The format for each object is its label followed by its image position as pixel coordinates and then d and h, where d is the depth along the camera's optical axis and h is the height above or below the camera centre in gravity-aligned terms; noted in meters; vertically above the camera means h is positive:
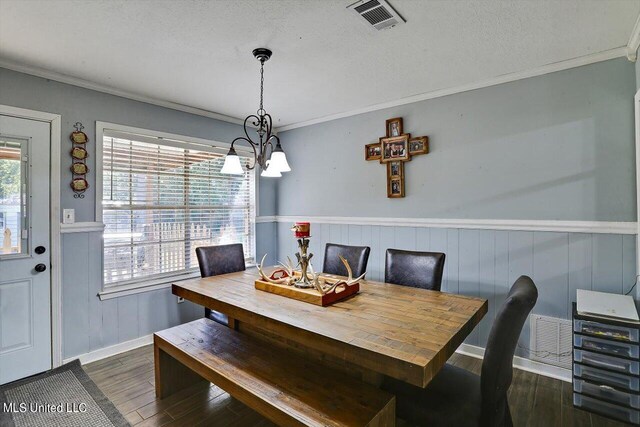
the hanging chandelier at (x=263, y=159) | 2.23 +0.39
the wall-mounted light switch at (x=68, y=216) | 2.64 -0.01
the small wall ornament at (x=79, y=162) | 2.68 +0.46
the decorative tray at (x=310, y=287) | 1.89 -0.48
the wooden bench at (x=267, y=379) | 1.39 -0.85
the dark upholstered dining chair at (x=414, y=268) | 2.32 -0.42
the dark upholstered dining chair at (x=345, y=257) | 2.75 -0.40
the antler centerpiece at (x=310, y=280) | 1.98 -0.46
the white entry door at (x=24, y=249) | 2.39 -0.26
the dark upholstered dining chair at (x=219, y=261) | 2.79 -0.42
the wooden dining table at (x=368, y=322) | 1.28 -0.54
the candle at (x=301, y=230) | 2.07 -0.10
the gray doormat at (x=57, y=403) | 1.97 -1.27
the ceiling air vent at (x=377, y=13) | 1.74 +1.14
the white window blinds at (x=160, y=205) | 2.95 +0.10
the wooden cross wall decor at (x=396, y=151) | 3.17 +0.63
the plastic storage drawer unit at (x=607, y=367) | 1.85 -0.93
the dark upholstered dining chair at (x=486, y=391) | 1.30 -0.83
